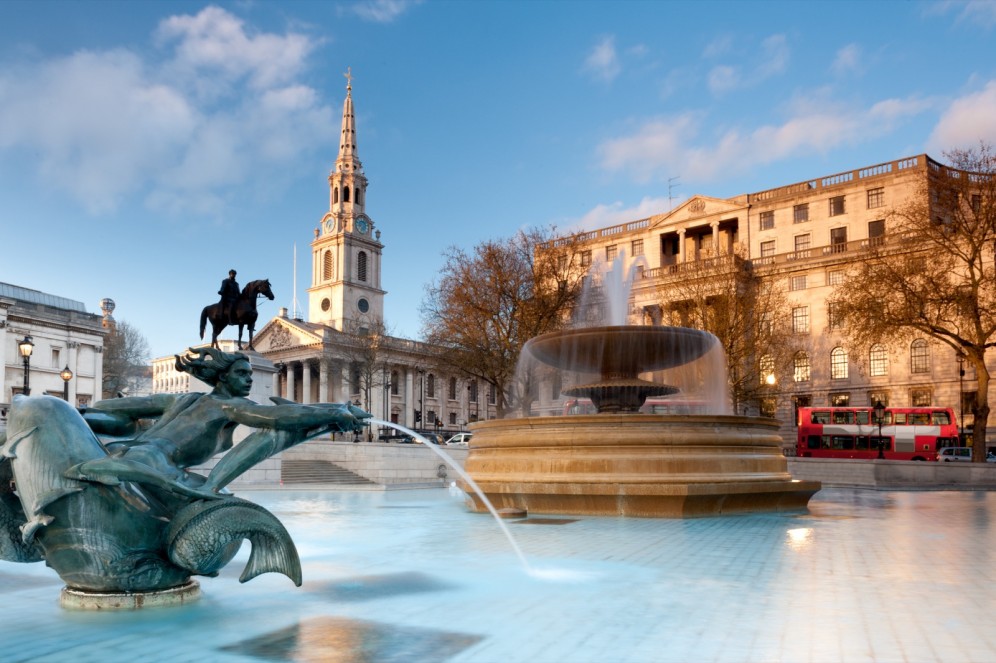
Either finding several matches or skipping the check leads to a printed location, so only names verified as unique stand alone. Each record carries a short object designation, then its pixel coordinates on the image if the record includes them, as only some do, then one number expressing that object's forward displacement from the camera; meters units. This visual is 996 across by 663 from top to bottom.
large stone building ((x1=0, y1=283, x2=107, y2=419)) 61.31
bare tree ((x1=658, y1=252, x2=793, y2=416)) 40.62
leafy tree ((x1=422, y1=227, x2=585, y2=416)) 38.91
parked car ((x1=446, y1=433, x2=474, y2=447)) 39.96
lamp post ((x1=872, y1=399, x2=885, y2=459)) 33.00
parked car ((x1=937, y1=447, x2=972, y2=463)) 38.25
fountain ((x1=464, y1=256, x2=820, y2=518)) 11.52
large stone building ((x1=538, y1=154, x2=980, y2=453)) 51.91
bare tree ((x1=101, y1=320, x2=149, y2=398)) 75.75
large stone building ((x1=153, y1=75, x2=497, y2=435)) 88.19
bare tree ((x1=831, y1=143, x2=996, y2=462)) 29.27
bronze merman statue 4.62
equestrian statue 21.81
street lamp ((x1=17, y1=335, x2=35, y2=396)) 24.22
